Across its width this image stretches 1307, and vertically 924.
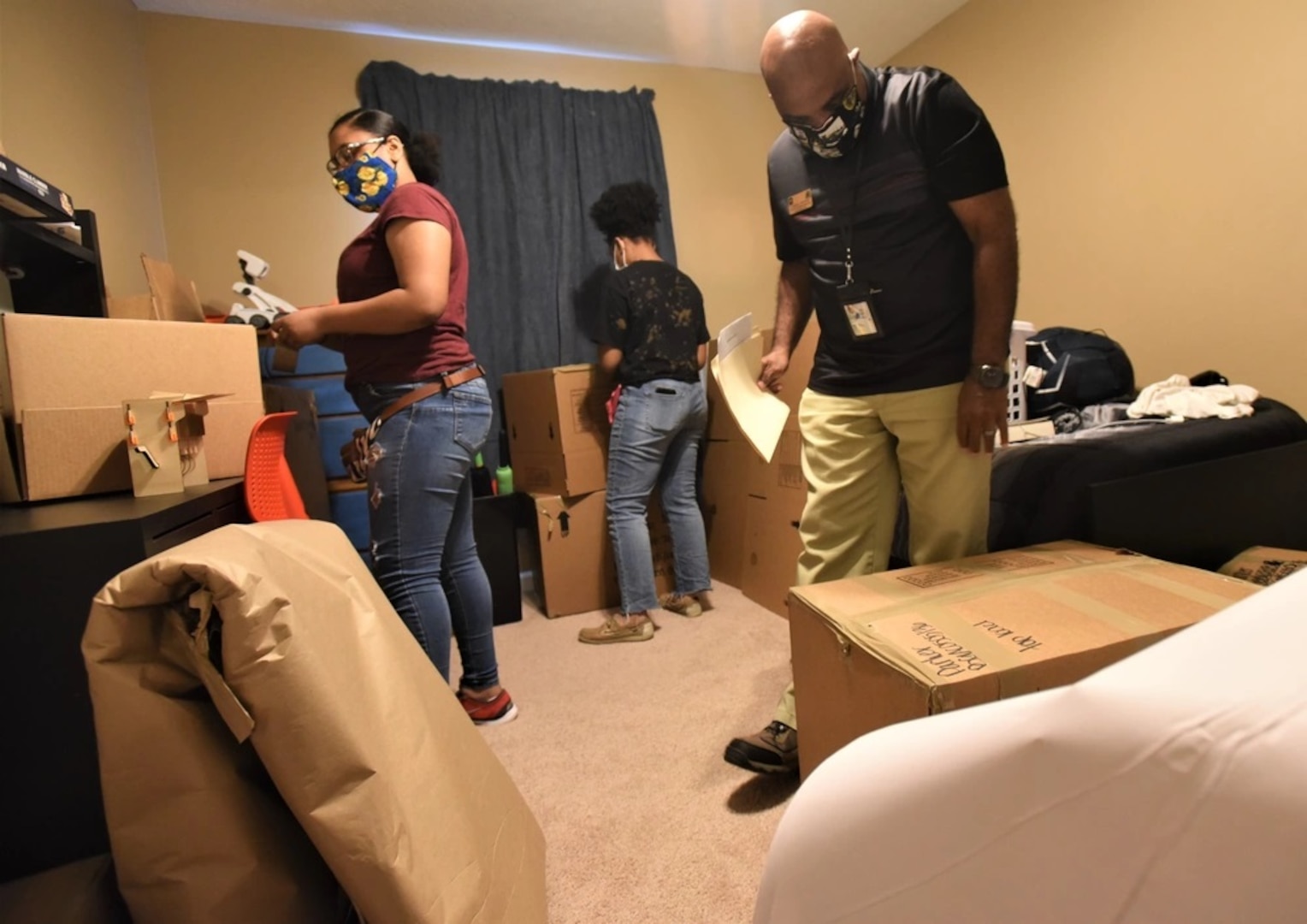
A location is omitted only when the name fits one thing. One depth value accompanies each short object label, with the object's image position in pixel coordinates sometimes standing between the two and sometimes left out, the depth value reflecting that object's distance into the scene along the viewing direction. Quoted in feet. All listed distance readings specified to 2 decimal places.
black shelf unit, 4.35
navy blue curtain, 9.04
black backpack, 7.30
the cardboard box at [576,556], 7.93
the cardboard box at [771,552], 7.25
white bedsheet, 0.75
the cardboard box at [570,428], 7.88
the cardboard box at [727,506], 8.15
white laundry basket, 7.09
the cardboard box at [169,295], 5.00
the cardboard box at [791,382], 6.97
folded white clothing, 6.06
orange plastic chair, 3.71
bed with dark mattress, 4.73
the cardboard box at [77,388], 3.23
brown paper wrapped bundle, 1.81
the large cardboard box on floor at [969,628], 2.78
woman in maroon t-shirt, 4.17
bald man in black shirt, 3.65
